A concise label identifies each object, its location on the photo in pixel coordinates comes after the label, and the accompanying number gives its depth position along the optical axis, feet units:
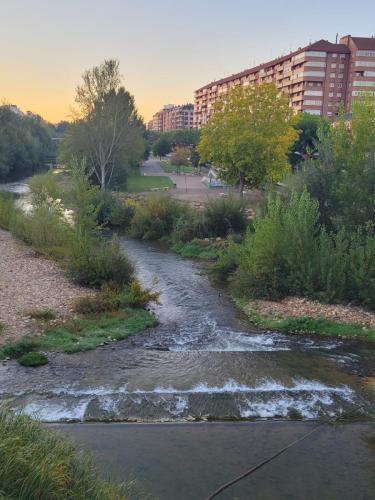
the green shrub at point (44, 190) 75.82
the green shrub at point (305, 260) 46.80
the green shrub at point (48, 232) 65.21
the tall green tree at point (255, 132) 97.40
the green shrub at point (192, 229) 85.25
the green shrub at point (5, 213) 86.38
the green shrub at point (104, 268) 52.80
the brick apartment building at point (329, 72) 278.05
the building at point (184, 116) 619.26
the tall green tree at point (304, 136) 172.24
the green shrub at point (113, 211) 103.14
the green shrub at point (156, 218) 91.91
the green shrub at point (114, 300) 44.65
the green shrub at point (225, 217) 84.28
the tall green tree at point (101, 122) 148.05
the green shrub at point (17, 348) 34.19
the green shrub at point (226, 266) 61.05
